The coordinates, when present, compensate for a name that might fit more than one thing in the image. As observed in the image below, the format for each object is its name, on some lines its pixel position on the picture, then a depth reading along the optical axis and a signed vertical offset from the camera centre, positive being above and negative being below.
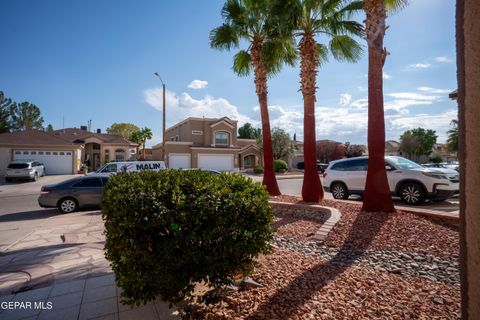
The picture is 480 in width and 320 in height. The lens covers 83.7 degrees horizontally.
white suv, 9.11 -0.81
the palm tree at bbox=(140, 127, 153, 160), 50.06 +5.00
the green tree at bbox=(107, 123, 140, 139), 58.44 +7.00
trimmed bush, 2.52 -0.74
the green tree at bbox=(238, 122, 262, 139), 63.91 +6.68
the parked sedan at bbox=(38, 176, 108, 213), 10.61 -1.31
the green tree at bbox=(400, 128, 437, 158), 53.25 +3.76
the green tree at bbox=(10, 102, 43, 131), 50.16 +8.91
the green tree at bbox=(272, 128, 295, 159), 38.62 +2.35
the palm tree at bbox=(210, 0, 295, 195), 11.13 +4.95
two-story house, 33.00 +1.77
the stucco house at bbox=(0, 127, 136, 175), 26.89 +1.37
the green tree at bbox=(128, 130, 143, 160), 49.84 +4.46
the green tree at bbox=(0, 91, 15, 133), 46.69 +8.46
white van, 15.61 -0.30
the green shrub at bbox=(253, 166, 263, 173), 32.66 -1.16
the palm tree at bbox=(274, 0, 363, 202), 9.09 +4.25
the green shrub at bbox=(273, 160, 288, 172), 34.03 -0.74
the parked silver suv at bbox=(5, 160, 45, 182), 21.83 -0.73
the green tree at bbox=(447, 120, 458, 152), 40.53 +2.58
